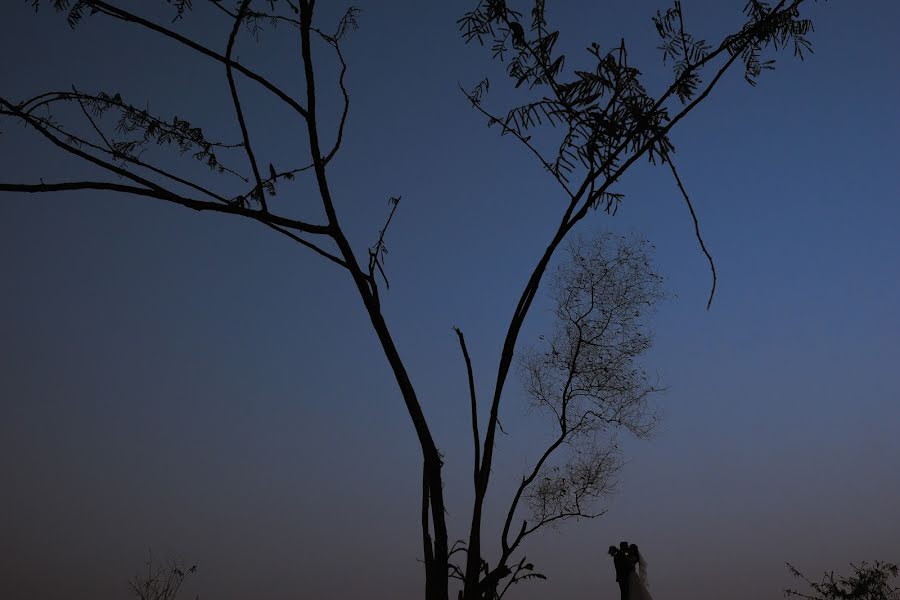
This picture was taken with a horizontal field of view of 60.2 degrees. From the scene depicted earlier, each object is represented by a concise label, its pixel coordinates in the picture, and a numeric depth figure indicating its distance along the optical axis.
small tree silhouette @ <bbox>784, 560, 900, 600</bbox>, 7.54
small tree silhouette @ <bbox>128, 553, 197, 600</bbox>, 14.12
